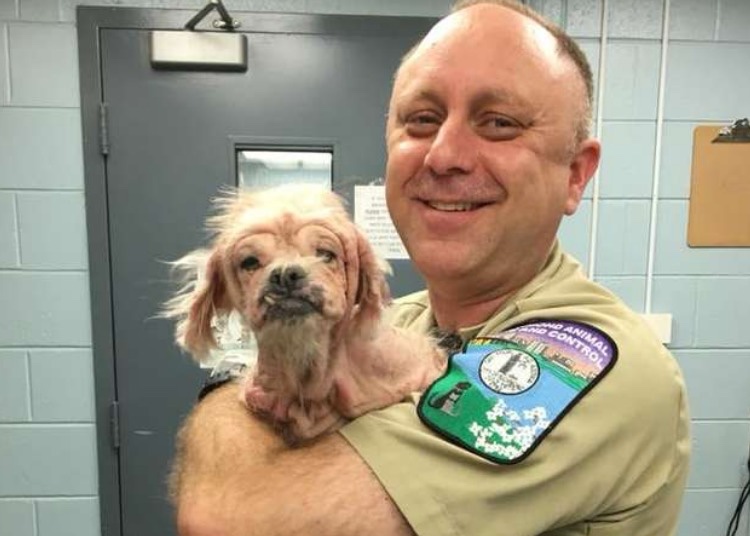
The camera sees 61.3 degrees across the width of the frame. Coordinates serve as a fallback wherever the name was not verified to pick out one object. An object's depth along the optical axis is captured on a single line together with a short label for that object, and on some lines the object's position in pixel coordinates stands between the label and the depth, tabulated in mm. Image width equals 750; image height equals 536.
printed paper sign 1954
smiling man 702
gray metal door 1911
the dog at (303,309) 850
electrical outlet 2021
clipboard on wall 1977
